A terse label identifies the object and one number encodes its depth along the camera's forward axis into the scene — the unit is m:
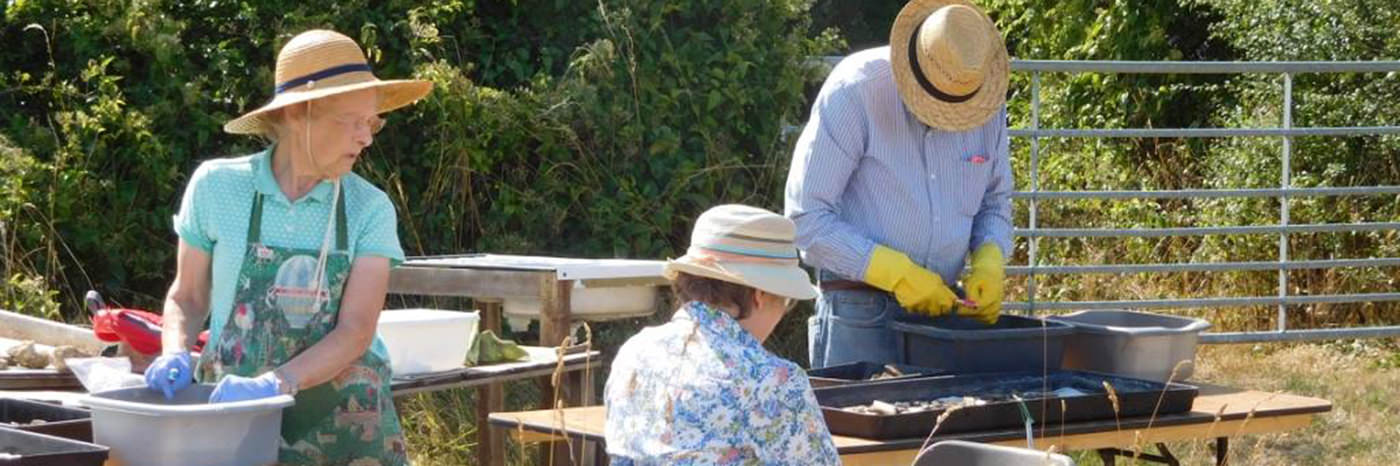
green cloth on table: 4.96
